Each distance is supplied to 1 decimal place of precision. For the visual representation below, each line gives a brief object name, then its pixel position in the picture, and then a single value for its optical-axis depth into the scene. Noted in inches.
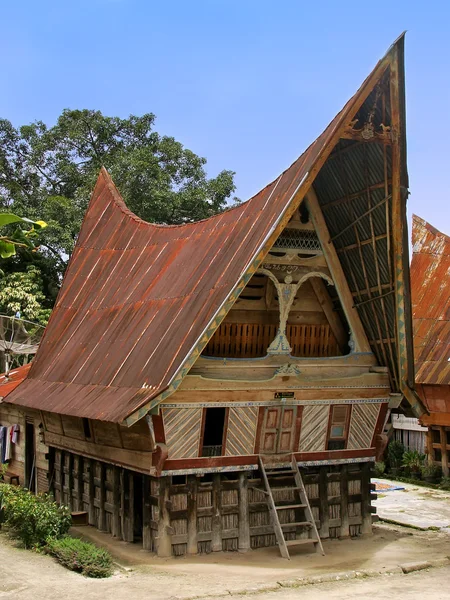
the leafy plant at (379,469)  1126.4
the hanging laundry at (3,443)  949.8
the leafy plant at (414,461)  1088.2
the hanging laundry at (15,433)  922.7
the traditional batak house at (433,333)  1043.9
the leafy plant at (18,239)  163.2
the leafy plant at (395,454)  1128.8
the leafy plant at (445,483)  1019.9
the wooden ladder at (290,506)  599.5
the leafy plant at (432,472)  1065.5
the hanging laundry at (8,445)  934.4
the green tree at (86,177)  1550.2
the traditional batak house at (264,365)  587.2
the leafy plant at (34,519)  624.1
